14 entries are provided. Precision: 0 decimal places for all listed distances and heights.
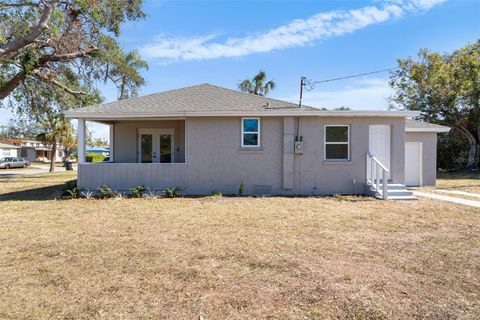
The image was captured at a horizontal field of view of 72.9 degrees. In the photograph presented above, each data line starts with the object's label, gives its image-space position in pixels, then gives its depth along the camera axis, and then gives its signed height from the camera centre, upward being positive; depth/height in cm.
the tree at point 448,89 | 2378 +500
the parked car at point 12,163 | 3977 -138
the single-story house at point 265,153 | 1235 +3
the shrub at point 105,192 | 1191 -147
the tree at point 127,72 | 2094 +536
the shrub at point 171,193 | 1206 -148
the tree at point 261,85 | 3531 +755
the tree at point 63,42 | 1636 +610
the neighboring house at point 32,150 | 6081 +40
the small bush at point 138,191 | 1205 -143
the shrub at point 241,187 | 1248 -129
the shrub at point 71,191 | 1198 -144
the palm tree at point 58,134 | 3253 +189
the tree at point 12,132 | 9608 +596
